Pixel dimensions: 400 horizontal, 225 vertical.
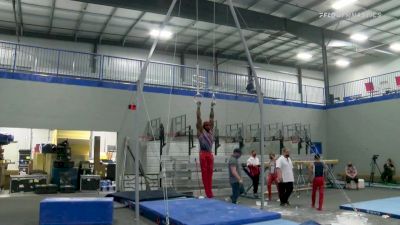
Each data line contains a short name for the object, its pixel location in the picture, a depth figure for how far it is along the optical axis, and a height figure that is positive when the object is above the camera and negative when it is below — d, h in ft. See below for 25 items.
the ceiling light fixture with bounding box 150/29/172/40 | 54.56 +18.04
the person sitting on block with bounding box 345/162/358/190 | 43.14 -3.24
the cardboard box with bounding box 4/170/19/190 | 41.96 -4.39
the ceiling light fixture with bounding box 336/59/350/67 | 70.51 +17.53
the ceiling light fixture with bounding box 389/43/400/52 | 59.40 +17.72
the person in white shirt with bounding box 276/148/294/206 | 29.55 -2.52
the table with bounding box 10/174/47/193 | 37.04 -3.98
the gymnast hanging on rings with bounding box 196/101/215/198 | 25.34 +0.10
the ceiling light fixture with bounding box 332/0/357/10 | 45.06 +19.11
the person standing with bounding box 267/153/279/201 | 33.86 -2.63
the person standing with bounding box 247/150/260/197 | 35.73 -2.42
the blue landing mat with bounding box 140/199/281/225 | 19.34 -4.10
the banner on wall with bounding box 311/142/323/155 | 56.24 +0.17
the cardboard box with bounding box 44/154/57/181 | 40.22 -2.11
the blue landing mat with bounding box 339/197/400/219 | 24.32 -4.55
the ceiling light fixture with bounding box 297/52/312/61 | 66.22 +17.88
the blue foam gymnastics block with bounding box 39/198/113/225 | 19.84 -3.87
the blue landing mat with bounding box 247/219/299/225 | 19.66 -4.36
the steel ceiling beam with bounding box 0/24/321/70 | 54.19 +17.74
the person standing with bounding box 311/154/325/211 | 27.35 -2.34
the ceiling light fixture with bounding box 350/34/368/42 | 54.70 +17.69
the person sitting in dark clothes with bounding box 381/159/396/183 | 46.77 -3.34
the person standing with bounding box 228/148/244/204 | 28.32 -2.33
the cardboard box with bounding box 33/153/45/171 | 44.23 -2.06
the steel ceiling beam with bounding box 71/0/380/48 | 40.32 +17.06
